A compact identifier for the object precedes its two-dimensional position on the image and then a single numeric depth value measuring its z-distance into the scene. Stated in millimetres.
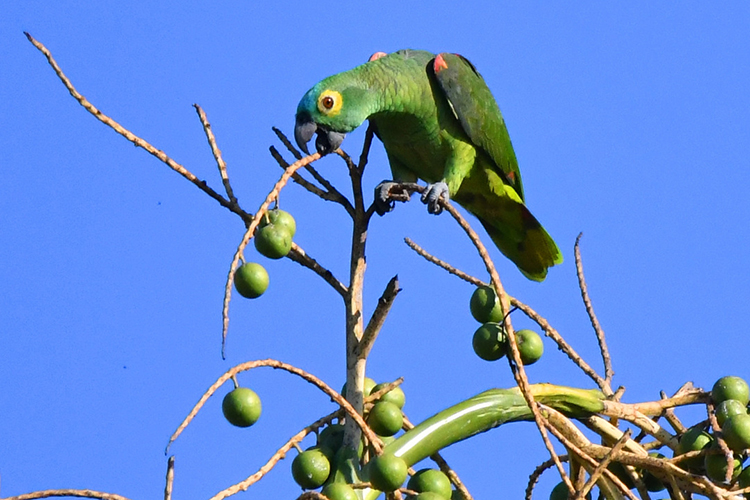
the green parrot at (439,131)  7027
